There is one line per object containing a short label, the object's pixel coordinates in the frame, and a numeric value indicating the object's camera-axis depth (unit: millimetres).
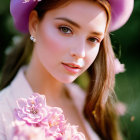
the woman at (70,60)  1274
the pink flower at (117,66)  1569
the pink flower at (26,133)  949
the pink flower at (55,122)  1134
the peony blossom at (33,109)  1101
